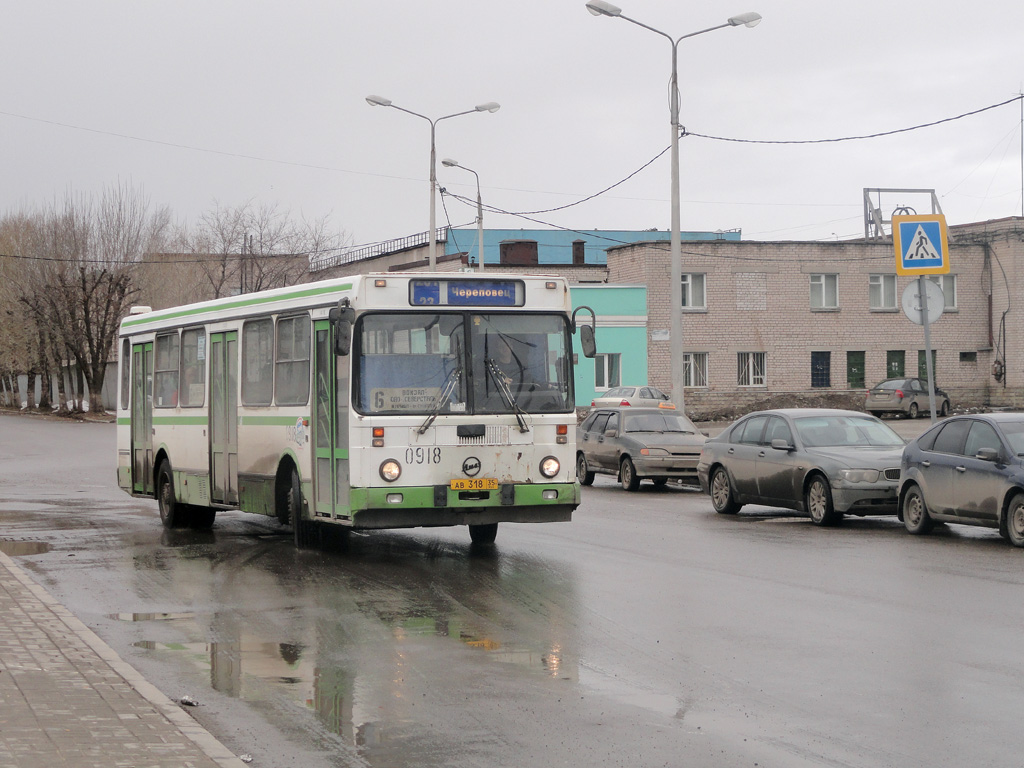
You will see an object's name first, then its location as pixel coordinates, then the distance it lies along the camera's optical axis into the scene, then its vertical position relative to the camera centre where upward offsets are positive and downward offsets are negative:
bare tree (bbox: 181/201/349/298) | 70.62 +7.51
